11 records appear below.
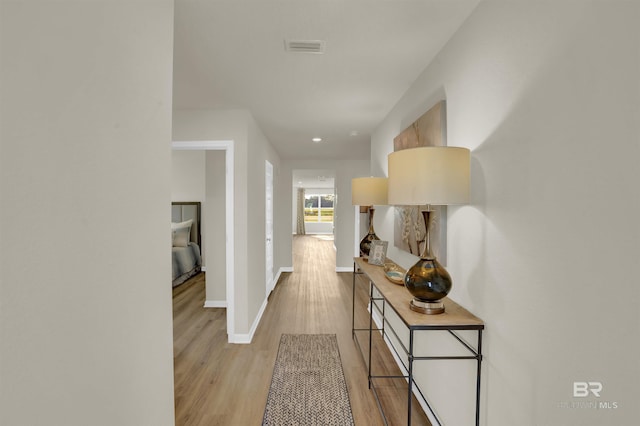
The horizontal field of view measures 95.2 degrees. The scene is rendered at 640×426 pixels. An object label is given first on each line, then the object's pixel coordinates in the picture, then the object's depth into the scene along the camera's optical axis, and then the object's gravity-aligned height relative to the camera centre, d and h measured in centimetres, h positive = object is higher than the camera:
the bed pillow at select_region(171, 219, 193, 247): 543 -51
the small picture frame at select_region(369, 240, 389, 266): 268 -41
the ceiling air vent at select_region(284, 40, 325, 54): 181 +102
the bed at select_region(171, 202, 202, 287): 509 -67
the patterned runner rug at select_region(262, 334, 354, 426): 200 -143
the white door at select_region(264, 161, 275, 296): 439 -19
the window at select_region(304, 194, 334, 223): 1446 -1
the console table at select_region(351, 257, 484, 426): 137 -55
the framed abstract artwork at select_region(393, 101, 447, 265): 186 -3
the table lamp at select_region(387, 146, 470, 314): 140 +10
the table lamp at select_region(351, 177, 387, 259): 263 +16
